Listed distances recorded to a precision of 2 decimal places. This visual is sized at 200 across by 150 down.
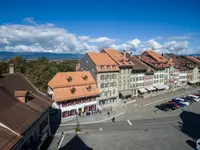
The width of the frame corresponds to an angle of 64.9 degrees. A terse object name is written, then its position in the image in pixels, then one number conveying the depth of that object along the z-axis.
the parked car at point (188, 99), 54.98
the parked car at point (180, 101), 51.38
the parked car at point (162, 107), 46.92
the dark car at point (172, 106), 47.44
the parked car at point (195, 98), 56.72
